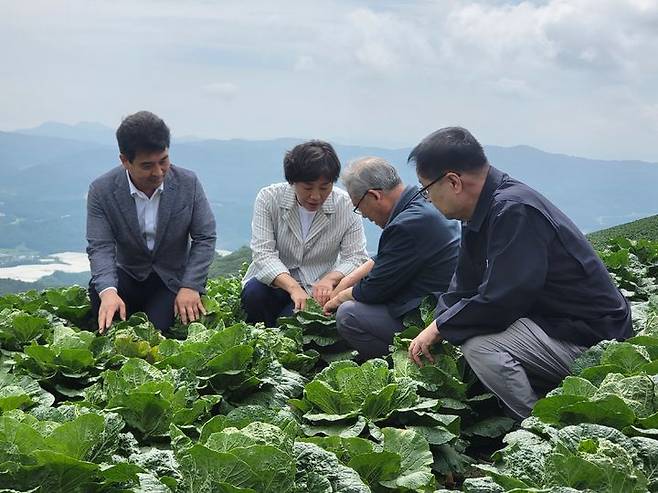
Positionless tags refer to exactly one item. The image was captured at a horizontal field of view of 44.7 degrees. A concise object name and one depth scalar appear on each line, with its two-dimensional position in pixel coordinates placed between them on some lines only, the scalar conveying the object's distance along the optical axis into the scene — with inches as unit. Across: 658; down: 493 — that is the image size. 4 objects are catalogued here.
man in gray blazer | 233.6
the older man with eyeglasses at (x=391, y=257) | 197.3
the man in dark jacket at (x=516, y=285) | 146.3
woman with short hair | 237.8
